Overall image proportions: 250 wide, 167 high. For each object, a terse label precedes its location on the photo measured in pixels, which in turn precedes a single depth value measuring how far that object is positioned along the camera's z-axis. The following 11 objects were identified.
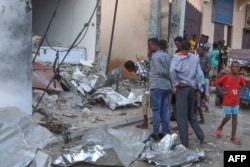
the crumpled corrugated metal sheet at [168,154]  5.11
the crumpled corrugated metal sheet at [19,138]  4.57
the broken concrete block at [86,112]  7.73
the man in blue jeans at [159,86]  5.94
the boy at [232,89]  6.17
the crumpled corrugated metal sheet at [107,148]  4.93
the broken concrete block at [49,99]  7.96
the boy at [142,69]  6.59
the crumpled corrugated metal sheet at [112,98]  8.64
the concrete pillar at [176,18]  10.88
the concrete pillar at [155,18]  11.77
